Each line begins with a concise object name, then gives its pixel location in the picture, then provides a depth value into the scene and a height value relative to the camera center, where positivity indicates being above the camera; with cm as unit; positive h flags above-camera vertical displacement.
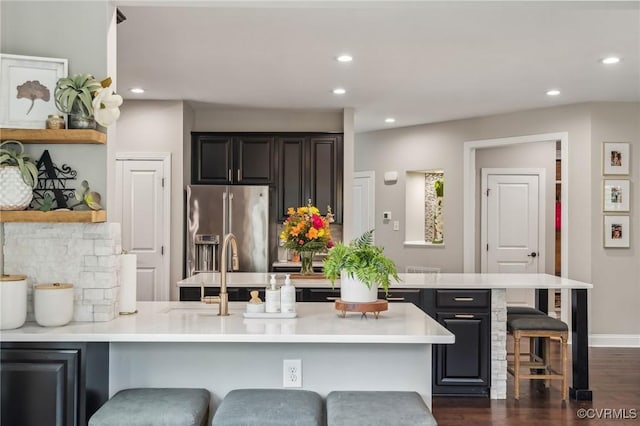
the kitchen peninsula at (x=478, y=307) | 420 -63
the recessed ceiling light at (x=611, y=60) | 461 +131
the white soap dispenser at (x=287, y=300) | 267 -37
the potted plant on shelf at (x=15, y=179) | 241 +17
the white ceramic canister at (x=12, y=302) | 239 -35
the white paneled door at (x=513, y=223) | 786 -3
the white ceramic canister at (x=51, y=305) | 245 -37
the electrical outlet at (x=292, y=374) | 253 -68
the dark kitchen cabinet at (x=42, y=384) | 229 -66
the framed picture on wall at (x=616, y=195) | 632 +29
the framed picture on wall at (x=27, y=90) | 251 +57
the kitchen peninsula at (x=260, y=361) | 252 -63
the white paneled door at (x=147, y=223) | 631 -5
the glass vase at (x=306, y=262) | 438 -33
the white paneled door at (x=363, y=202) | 877 +28
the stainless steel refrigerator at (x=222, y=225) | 621 -6
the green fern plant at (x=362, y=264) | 257 -20
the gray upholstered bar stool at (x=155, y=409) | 211 -72
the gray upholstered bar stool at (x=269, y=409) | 213 -72
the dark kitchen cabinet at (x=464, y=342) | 419 -88
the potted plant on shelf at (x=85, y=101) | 246 +51
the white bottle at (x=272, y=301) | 270 -38
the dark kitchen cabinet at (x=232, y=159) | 657 +69
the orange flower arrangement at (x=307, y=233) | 423 -10
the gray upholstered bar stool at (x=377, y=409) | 211 -72
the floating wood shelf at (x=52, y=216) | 242 +1
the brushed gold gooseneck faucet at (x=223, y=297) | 271 -37
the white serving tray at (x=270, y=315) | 265 -44
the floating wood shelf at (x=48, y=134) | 247 +36
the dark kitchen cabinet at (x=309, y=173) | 661 +54
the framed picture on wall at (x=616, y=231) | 632 -10
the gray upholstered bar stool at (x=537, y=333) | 419 -82
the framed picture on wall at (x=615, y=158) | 631 +70
